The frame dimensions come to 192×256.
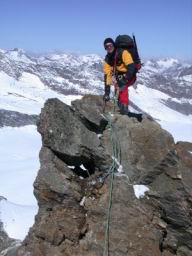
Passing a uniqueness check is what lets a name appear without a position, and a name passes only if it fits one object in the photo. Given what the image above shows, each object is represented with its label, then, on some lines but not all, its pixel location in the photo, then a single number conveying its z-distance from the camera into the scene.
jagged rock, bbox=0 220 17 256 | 8.23
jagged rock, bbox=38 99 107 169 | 6.22
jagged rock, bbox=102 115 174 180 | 5.94
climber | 6.70
